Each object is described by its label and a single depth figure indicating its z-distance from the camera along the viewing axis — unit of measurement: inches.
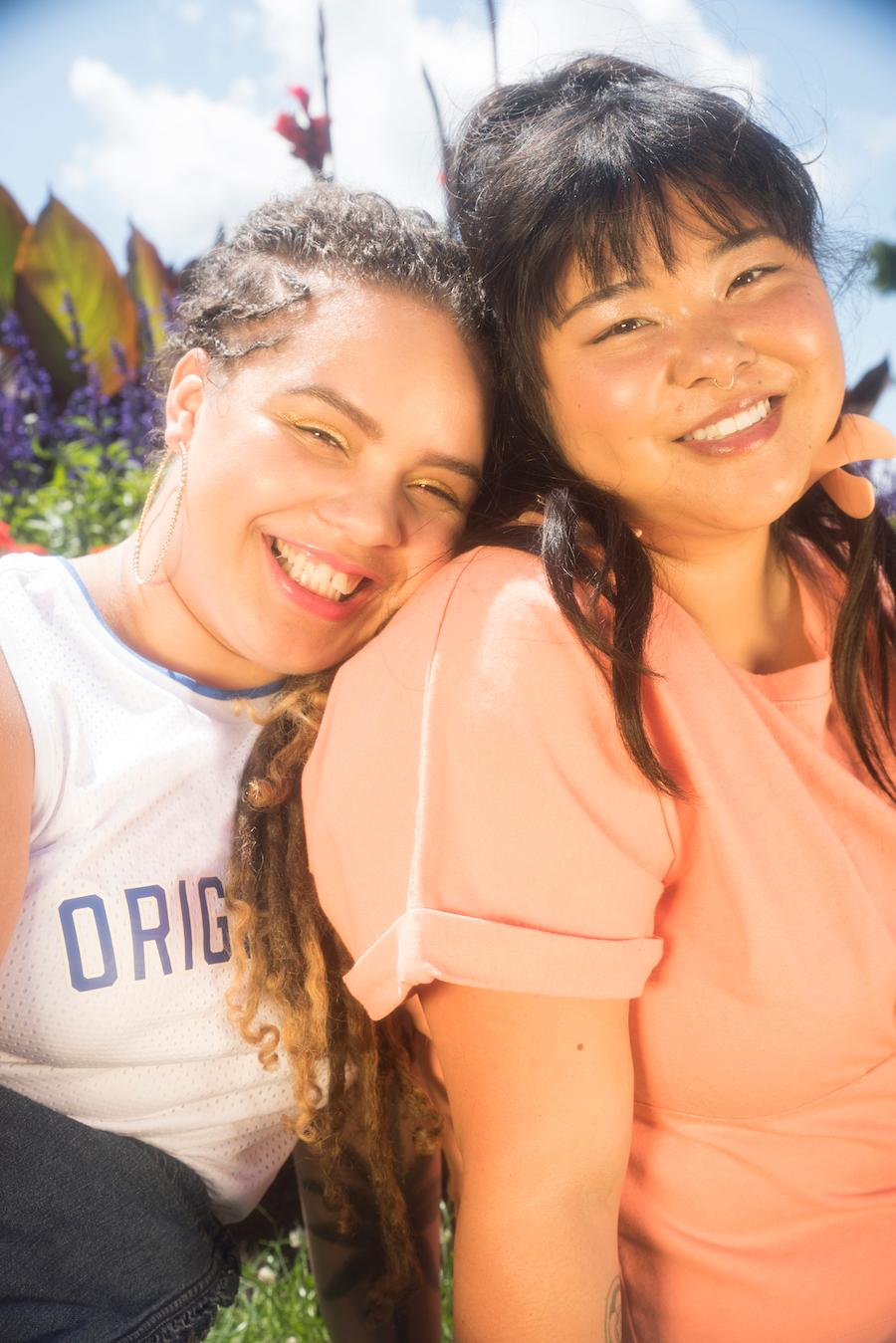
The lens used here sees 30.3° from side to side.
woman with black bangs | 26.3
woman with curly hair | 29.5
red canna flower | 46.1
